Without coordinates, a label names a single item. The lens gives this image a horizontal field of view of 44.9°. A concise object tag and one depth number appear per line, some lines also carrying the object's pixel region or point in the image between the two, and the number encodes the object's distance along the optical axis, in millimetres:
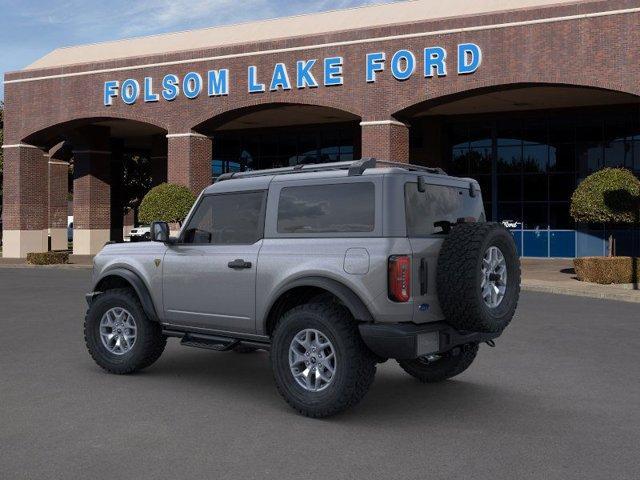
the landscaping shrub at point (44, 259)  29578
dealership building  25453
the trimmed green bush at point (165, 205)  28625
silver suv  6316
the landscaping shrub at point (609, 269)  20562
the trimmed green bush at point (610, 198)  22391
